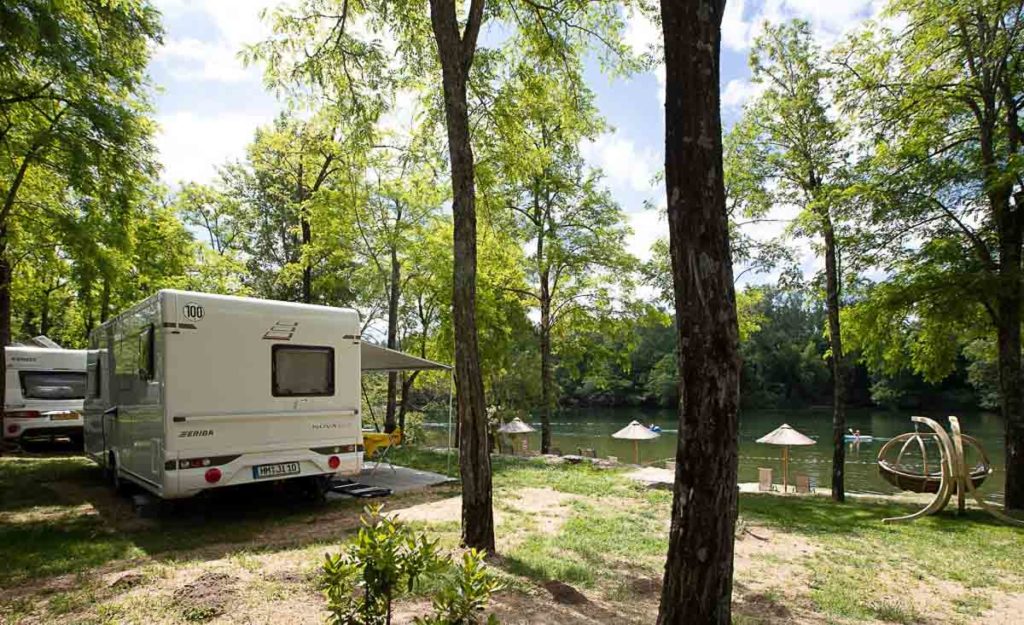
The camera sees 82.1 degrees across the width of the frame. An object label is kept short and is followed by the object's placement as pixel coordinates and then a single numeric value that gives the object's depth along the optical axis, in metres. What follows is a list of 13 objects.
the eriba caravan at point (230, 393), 6.35
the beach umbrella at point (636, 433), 17.67
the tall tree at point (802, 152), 11.54
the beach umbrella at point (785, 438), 15.98
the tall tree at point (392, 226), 17.59
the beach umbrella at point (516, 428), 17.19
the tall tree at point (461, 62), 5.53
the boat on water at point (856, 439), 28.33
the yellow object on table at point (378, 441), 10.86
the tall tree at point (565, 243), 17.59
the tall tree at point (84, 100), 8.73
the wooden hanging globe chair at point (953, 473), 9.63
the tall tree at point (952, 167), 10.12
